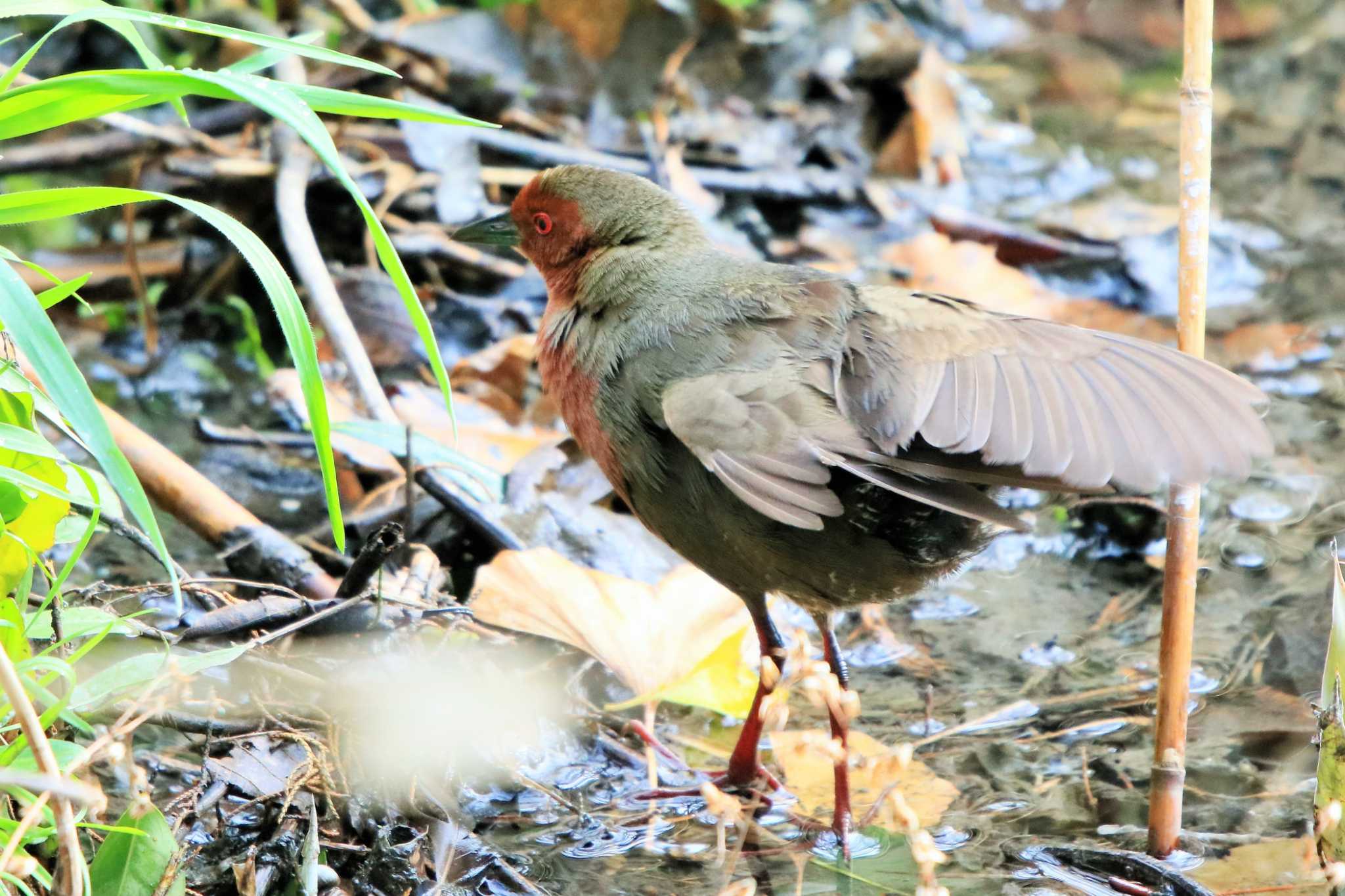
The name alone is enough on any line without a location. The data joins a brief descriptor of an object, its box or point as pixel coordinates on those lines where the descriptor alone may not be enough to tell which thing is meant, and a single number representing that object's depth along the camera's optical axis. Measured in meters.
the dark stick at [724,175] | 9.69
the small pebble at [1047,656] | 6.48
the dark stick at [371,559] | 5.15
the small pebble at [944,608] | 6.96
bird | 4.21
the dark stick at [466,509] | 6.40
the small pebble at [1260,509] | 7.59
